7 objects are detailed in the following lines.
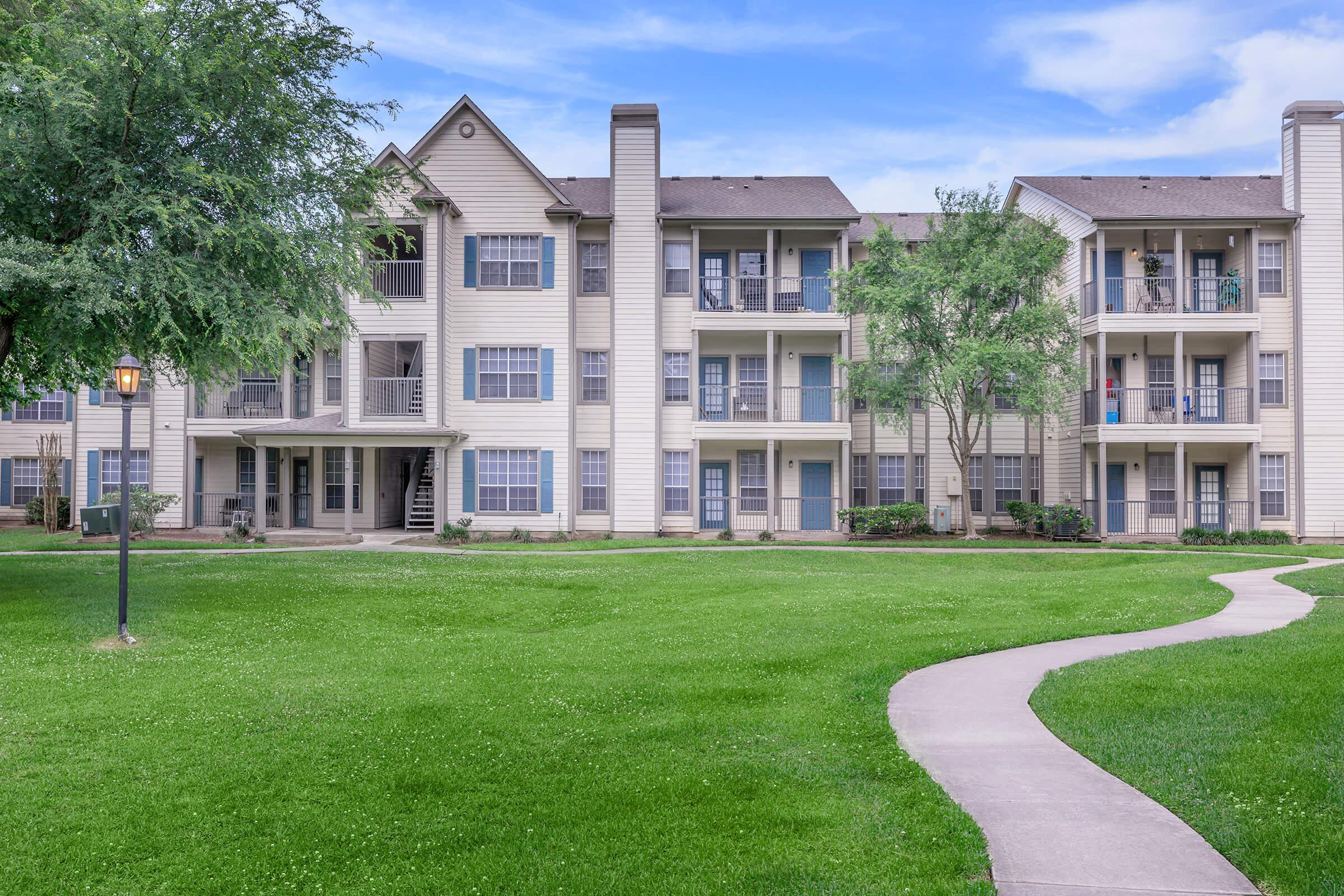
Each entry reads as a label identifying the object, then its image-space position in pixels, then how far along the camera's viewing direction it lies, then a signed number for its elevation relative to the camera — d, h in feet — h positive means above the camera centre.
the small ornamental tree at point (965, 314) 79.41 +14.01
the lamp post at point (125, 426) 35.19 +1.63
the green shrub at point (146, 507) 83.63 -3.78
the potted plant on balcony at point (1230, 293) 89.61 +17.56
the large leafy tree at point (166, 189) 39.11 +12.86
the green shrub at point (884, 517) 86.12 -4.49
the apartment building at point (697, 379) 86.89 +9.00
